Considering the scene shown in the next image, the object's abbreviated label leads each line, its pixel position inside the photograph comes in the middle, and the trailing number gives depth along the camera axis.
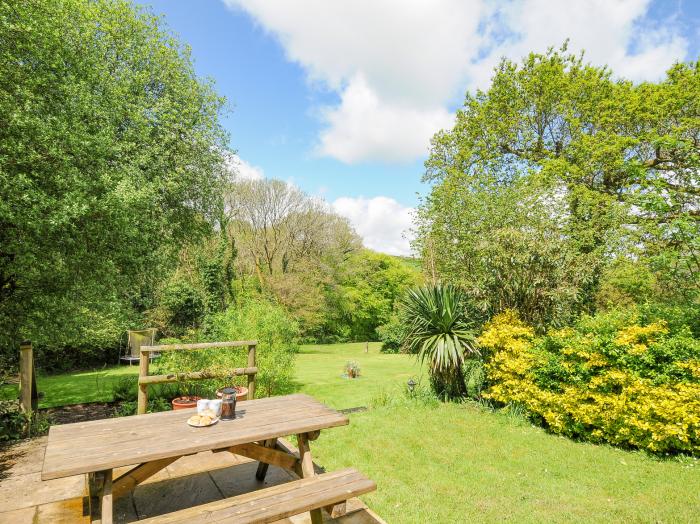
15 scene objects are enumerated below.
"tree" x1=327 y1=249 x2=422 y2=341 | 29.36
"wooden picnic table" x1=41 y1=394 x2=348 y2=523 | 2.39
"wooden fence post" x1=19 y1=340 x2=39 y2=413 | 6.00
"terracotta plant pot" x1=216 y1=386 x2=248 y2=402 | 6.34
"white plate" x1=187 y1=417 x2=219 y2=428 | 2.97
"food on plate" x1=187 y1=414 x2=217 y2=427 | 2.98
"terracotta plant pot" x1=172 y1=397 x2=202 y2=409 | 5.91
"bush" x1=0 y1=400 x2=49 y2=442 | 5.59
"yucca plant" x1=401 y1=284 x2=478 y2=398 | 7.89
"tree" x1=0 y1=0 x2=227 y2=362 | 5.46
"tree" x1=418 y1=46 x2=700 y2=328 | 7.88
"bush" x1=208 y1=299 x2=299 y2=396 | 9.81
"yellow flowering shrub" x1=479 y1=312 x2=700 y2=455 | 5.20
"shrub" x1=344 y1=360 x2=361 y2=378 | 14.09
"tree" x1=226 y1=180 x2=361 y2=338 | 23.22
